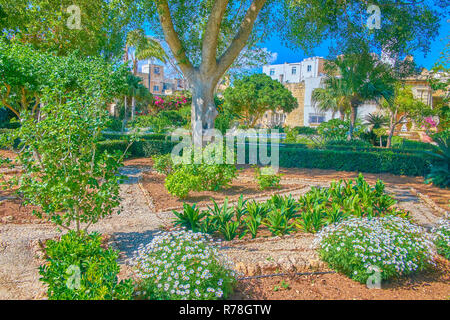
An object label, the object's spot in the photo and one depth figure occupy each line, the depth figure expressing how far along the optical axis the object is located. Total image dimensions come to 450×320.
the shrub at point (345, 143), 16.07
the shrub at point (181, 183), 7.20
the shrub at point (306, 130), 28.75
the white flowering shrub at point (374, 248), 3.46
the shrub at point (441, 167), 9.43
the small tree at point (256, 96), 26.34
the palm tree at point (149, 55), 27.91
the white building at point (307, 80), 34.88
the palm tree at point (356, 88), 17.59
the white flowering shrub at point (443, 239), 4.35
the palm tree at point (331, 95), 21.58
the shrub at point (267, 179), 8.57
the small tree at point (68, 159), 3.84
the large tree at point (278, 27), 9.78
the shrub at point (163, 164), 9.53
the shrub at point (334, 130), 17.72
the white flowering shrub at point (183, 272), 2.88
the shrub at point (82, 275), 2.69
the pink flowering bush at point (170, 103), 27.92
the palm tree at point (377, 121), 22.04
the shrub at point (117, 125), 20.89
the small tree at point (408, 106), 19.92
